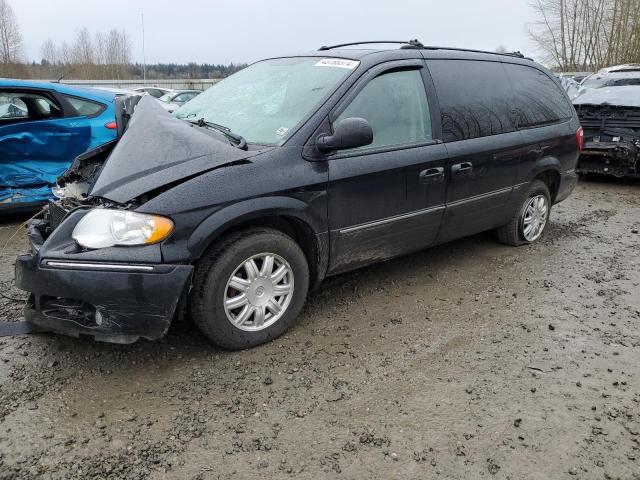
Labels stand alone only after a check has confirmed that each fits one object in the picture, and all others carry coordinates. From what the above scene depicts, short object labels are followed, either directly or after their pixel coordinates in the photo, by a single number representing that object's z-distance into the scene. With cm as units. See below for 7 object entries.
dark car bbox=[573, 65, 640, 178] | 800
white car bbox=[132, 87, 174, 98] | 2069
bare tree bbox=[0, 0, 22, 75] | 3870
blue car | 544
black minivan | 266
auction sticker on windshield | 352
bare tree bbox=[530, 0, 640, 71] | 2747
